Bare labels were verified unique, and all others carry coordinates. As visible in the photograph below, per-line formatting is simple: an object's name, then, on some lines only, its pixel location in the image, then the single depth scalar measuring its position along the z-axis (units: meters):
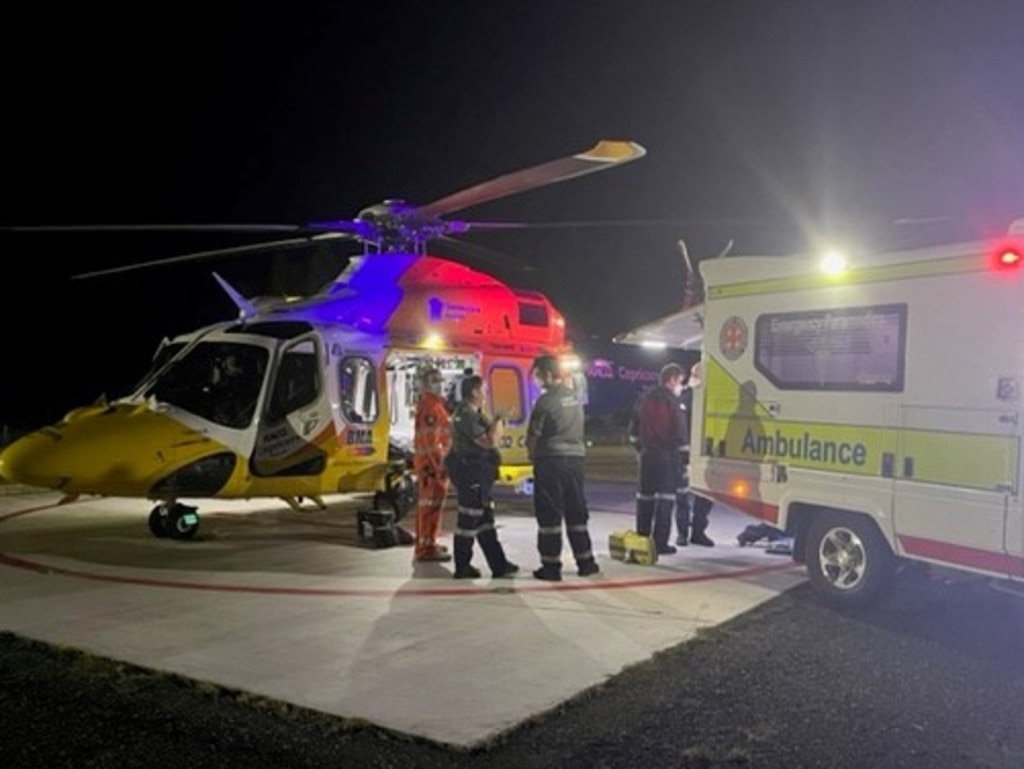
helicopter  9.20
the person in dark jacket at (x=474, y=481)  8.12
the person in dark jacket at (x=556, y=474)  8.02
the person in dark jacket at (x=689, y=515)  9.99
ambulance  6.25
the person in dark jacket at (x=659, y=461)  9.37
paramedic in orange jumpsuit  8.95
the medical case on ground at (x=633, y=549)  8.86
